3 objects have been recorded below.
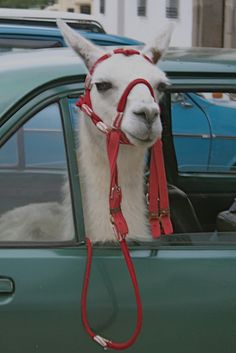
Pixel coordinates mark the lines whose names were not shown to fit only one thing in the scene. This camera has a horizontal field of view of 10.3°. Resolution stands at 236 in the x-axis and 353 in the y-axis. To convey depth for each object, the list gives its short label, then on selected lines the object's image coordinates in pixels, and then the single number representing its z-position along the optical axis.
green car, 4.25
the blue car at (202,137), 7.38
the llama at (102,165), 4.41
